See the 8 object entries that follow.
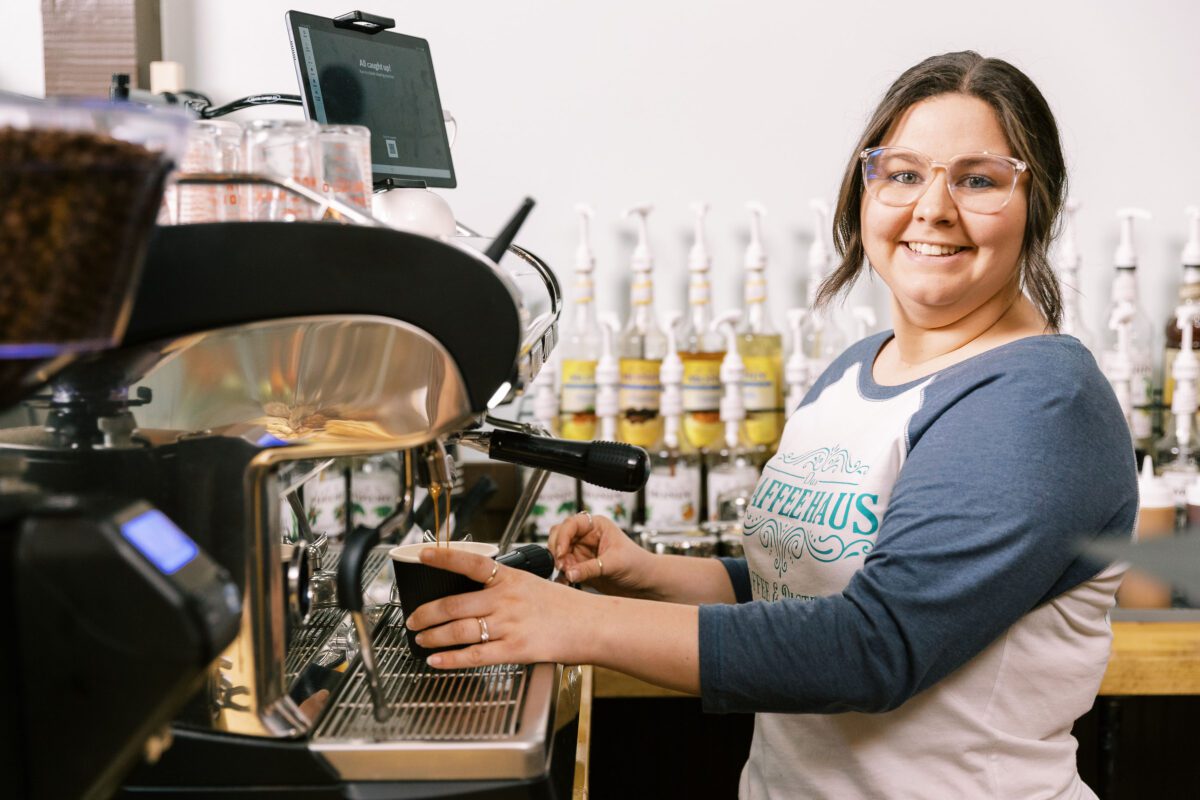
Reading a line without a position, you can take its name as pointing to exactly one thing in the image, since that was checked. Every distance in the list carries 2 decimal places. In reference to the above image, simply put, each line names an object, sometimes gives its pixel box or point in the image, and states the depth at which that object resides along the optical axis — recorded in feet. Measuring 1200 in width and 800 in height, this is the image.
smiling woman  3.12
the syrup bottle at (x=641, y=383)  6.37
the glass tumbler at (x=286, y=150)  2.85
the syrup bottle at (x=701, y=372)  6.37
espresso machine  2.30
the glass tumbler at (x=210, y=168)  2.61
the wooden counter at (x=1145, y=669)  5.24
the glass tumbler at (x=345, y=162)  2.92
